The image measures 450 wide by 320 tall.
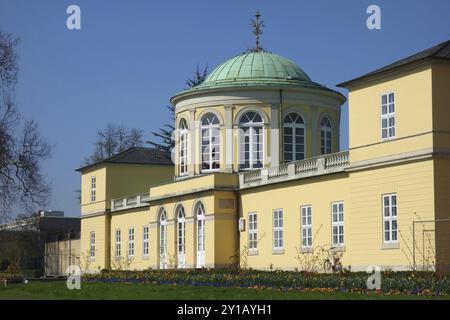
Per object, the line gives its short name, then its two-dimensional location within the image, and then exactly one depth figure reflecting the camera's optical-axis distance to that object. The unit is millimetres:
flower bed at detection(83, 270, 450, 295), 25156
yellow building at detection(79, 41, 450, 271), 31625
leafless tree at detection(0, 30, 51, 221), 39188
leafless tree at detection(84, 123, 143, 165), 88750
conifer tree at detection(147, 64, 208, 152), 85812
